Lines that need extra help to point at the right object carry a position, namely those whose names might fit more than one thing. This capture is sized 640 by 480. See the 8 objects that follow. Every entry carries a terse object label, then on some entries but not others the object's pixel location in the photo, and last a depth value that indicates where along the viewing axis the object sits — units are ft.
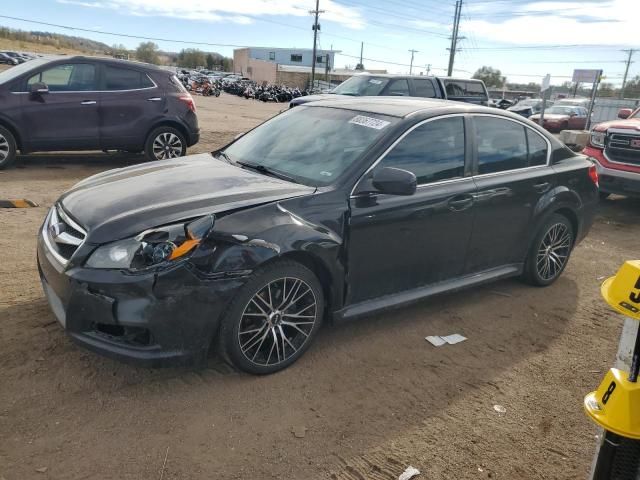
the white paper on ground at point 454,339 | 13.08
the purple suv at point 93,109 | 27.32
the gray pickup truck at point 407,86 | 39.45
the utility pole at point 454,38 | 189.67
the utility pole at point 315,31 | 186.74
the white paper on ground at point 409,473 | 8.53
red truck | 26.91
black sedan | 9.50
